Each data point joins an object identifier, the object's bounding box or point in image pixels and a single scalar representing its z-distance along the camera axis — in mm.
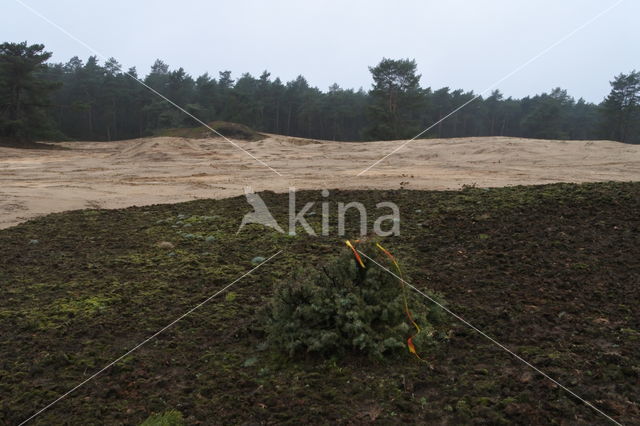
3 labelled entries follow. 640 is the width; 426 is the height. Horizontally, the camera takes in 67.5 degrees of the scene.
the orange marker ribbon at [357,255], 3063
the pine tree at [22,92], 26875
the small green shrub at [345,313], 2756
